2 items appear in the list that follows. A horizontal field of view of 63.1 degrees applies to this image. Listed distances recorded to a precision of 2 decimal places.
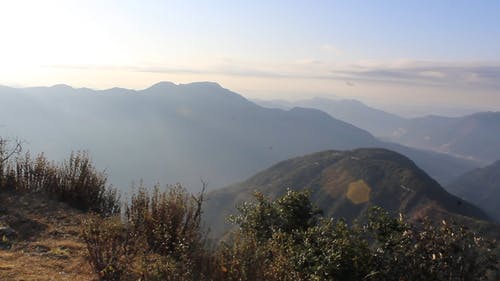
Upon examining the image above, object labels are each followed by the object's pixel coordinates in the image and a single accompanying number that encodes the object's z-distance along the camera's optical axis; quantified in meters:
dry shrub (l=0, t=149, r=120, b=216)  11.09
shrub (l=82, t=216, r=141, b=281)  6.02
